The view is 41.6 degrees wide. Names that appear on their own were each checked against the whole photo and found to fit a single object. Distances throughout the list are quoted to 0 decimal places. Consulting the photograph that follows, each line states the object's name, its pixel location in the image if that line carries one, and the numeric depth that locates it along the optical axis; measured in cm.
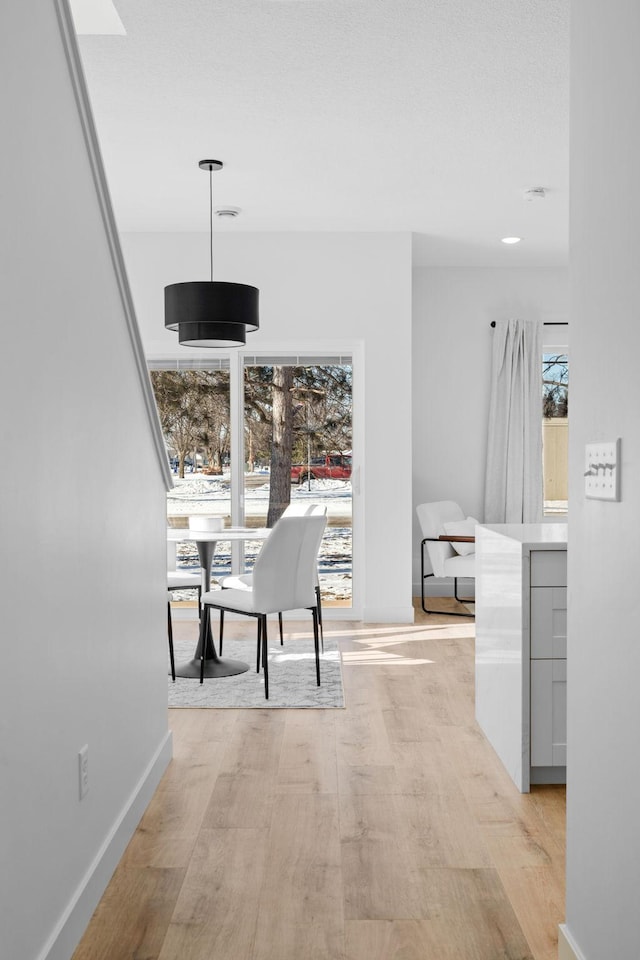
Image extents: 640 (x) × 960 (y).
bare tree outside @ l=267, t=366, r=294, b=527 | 608
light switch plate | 155
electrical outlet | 201
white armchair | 607
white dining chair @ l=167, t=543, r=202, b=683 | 450
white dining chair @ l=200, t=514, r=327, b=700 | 400
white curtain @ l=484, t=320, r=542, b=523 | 680
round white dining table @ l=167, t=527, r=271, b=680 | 448
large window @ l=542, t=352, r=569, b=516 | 699
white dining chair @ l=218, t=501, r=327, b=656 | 466
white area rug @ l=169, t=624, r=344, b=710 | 396
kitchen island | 284
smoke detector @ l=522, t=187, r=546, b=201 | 501
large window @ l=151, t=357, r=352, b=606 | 607
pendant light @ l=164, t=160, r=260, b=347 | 429
